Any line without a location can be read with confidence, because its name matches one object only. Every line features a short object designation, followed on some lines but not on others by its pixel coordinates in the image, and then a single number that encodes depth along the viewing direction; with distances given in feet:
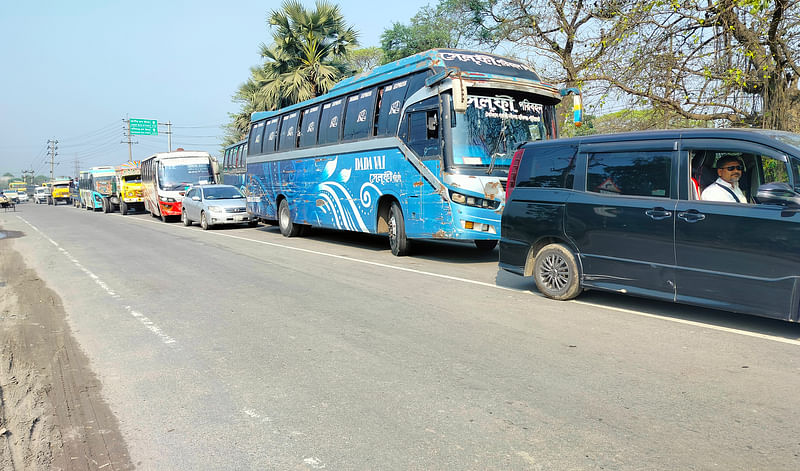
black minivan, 18.02
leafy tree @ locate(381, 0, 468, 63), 94.07
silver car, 69.31
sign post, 206.94
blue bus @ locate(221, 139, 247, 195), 91.30
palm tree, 88.02
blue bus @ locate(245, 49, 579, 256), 34.88
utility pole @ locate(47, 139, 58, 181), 399.57
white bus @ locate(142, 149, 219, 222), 88.38
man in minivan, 19.40
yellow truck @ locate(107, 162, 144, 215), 120.16
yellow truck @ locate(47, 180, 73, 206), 233.35
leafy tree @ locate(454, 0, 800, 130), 41.78
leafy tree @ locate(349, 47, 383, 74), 161.56
